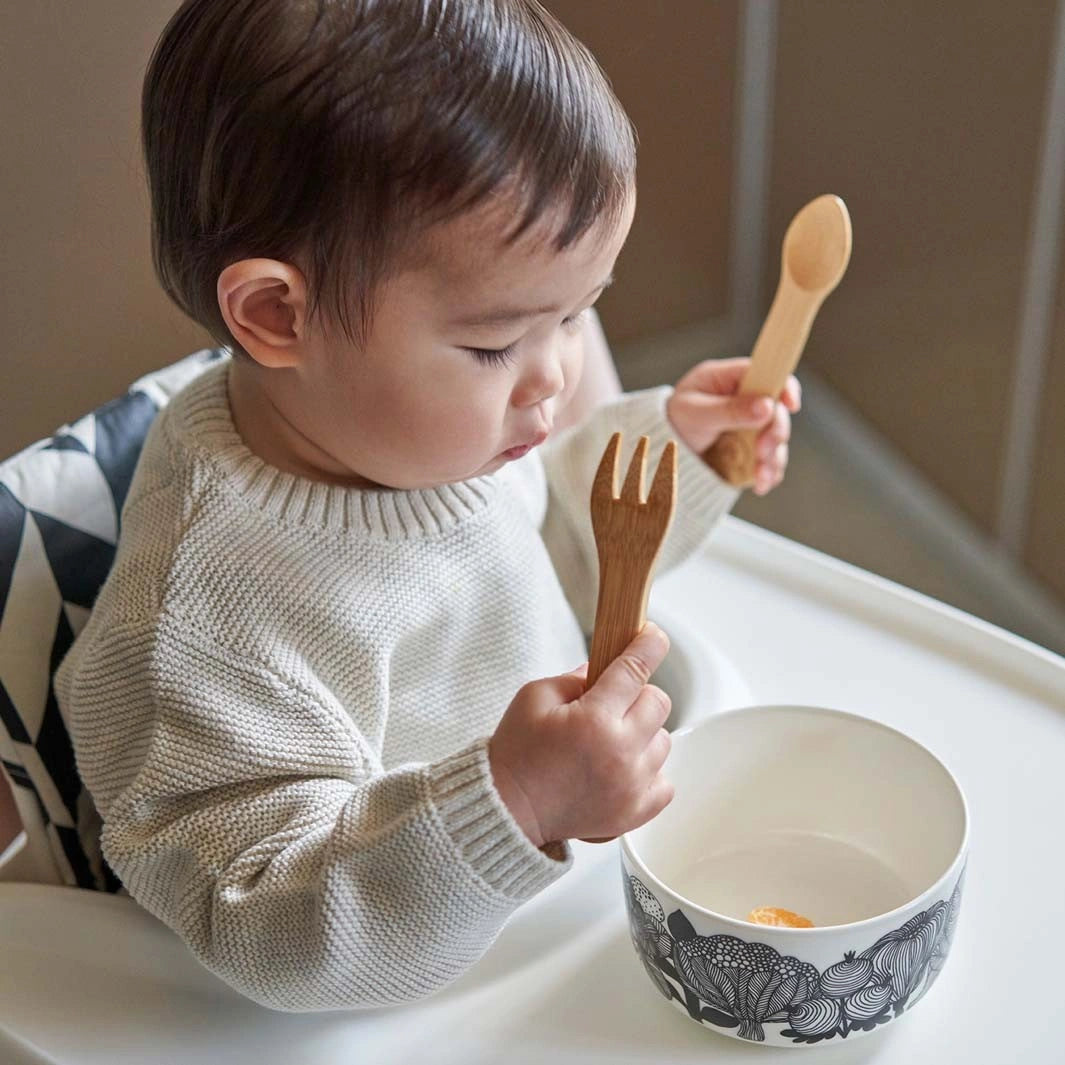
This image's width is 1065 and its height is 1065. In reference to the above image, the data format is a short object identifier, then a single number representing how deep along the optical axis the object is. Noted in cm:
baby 54
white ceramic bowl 52
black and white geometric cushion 68
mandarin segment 61
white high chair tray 58
